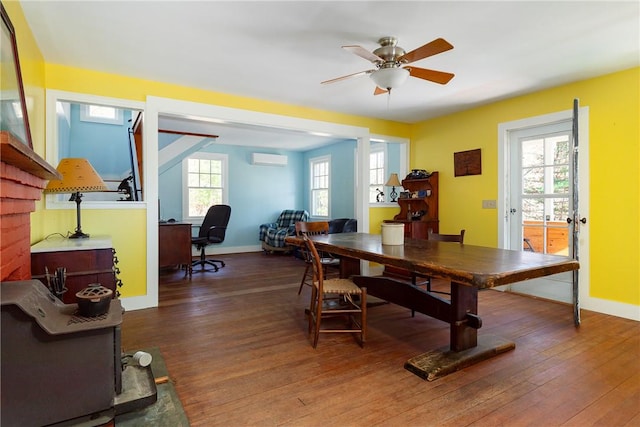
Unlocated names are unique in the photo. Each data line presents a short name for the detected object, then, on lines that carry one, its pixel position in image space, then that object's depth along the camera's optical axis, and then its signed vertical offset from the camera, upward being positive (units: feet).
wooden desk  15.31 -1.56
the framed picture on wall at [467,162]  14.78 +2.17
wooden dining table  5.85 -1.12
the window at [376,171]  19.89 +2.40
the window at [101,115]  16.70 +4.81
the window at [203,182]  22.65 +1.93
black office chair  17.63 -0.94
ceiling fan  8.05 +3.55
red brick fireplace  3.99 +0.19
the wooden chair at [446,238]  10.30 -0.84
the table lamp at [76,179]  8.94 +0.83
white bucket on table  8.91 -0.62
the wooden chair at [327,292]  8.10 -2.07
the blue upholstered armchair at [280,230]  22.62 -1.32
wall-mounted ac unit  24.58 +3.79
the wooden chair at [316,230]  11.83 -0.71
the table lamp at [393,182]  16.51 +1.41
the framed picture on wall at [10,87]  5.62 +2.27
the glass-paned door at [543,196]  12.09 +0.55
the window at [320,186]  24.76 +1.84
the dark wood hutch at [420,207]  16.24 +0.18
